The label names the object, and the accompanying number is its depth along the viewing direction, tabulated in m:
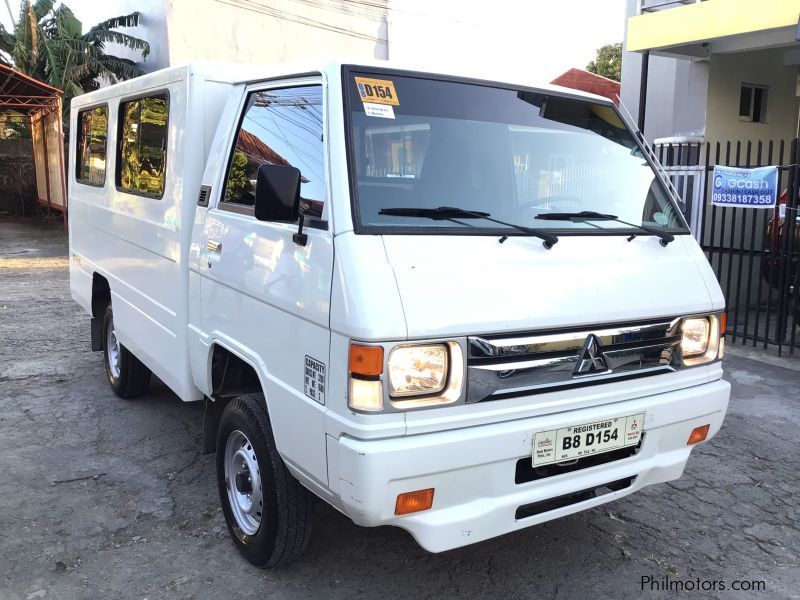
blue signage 7.28
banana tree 19.84
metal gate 7.19
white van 2.53
